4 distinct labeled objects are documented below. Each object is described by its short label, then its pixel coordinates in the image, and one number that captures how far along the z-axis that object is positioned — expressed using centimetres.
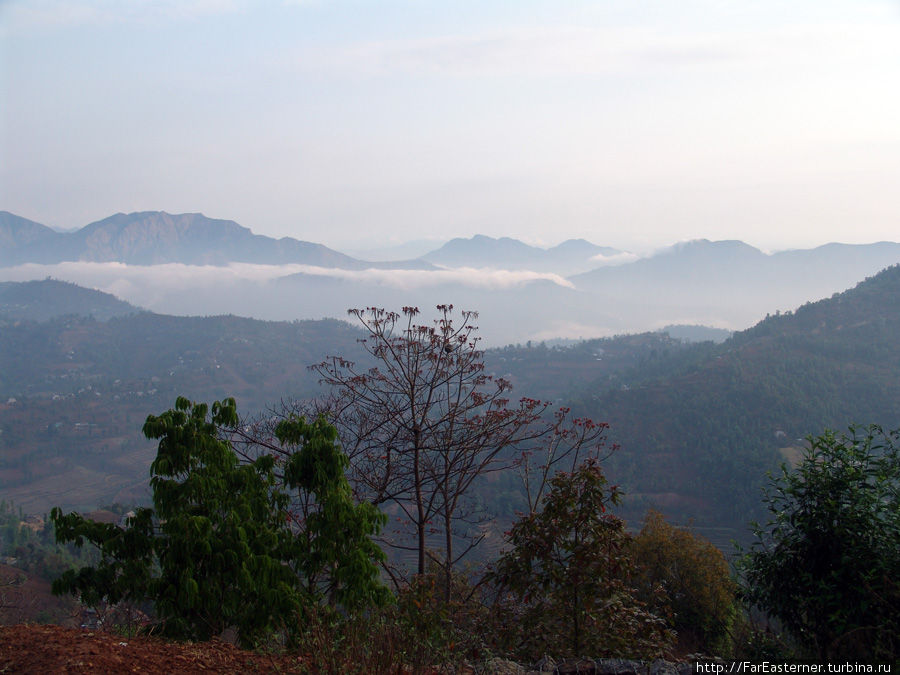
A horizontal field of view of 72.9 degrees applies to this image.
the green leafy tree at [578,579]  492
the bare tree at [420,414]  750
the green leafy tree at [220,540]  496
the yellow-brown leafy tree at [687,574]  1298
